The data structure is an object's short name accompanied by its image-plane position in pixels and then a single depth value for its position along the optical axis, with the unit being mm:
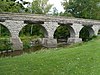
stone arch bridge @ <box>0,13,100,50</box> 16473
